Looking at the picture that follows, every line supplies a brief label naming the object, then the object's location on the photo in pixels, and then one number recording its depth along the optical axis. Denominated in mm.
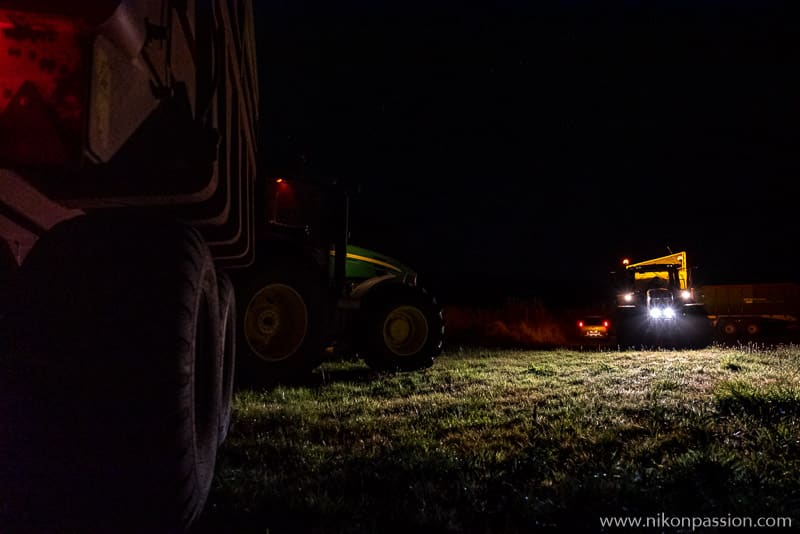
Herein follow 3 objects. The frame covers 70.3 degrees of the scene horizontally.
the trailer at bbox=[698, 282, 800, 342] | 17562
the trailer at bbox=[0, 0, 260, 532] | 1408
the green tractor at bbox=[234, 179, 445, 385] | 6184
